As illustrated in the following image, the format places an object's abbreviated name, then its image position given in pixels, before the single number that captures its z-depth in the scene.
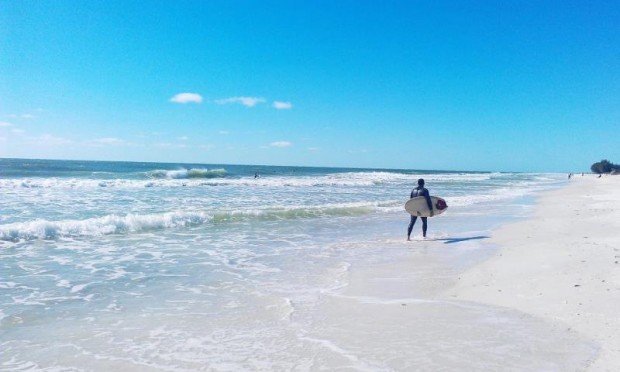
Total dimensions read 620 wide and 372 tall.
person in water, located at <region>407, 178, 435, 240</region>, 13.70
